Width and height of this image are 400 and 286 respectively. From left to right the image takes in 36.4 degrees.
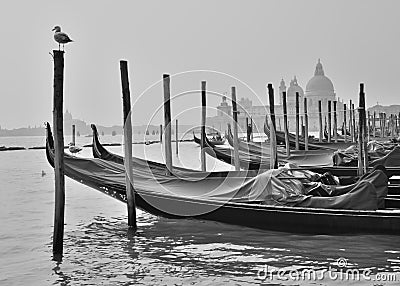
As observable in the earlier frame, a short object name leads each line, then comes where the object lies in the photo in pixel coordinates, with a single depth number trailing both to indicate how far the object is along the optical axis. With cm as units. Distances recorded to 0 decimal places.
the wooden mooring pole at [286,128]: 1354
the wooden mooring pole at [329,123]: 2159
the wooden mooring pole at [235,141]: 1139
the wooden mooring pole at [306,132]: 1642
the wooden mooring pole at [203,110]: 1196
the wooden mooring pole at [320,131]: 2270
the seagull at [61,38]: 658
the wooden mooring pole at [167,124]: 954
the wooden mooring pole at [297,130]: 1551
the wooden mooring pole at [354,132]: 2142
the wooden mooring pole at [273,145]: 1113
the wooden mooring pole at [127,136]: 743
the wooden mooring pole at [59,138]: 623
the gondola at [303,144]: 1723
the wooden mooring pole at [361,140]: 926
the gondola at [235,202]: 646
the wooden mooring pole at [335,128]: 2294
